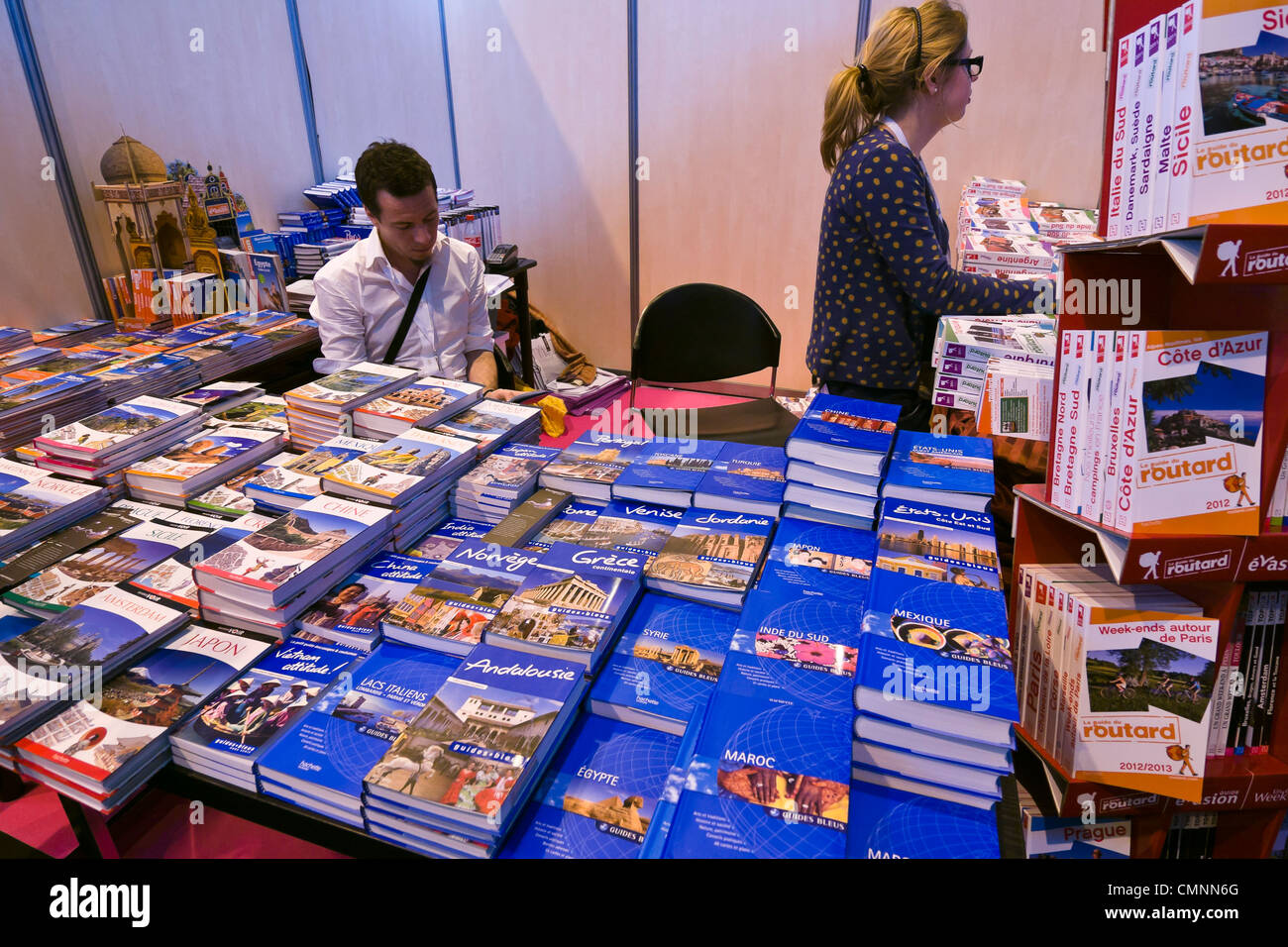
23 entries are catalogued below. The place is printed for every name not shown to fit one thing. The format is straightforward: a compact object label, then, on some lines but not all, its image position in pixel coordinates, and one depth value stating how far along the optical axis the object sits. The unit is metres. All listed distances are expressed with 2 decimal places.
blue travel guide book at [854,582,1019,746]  0.91
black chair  2.76
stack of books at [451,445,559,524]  1.58
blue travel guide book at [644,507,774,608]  1.25
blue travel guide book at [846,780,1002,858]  0.87
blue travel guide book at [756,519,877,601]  1.23
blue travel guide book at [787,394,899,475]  1.43
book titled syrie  1.05
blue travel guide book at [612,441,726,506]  1.55
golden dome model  2.86
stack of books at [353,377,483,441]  1.78
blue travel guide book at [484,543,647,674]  1.10
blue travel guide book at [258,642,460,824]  0.96
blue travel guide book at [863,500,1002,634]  1.16
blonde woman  1.74
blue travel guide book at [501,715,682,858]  0.88
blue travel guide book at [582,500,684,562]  1.40
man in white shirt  2.38
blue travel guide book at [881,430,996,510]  1.44
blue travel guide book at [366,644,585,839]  0.87
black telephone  3.98
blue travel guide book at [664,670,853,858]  0.80
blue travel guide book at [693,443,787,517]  1.49
